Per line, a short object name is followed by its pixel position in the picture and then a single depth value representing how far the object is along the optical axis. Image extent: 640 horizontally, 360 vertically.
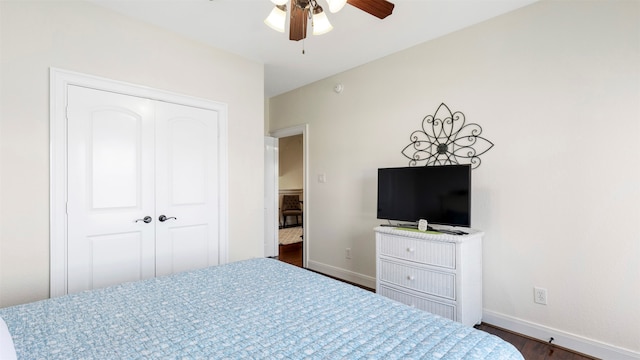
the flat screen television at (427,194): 2.41
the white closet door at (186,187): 2.63
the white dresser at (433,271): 2.29
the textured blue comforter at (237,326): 0.99
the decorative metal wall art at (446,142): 2.61
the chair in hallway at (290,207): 7.52
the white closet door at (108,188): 2.20
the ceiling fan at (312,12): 1.73
